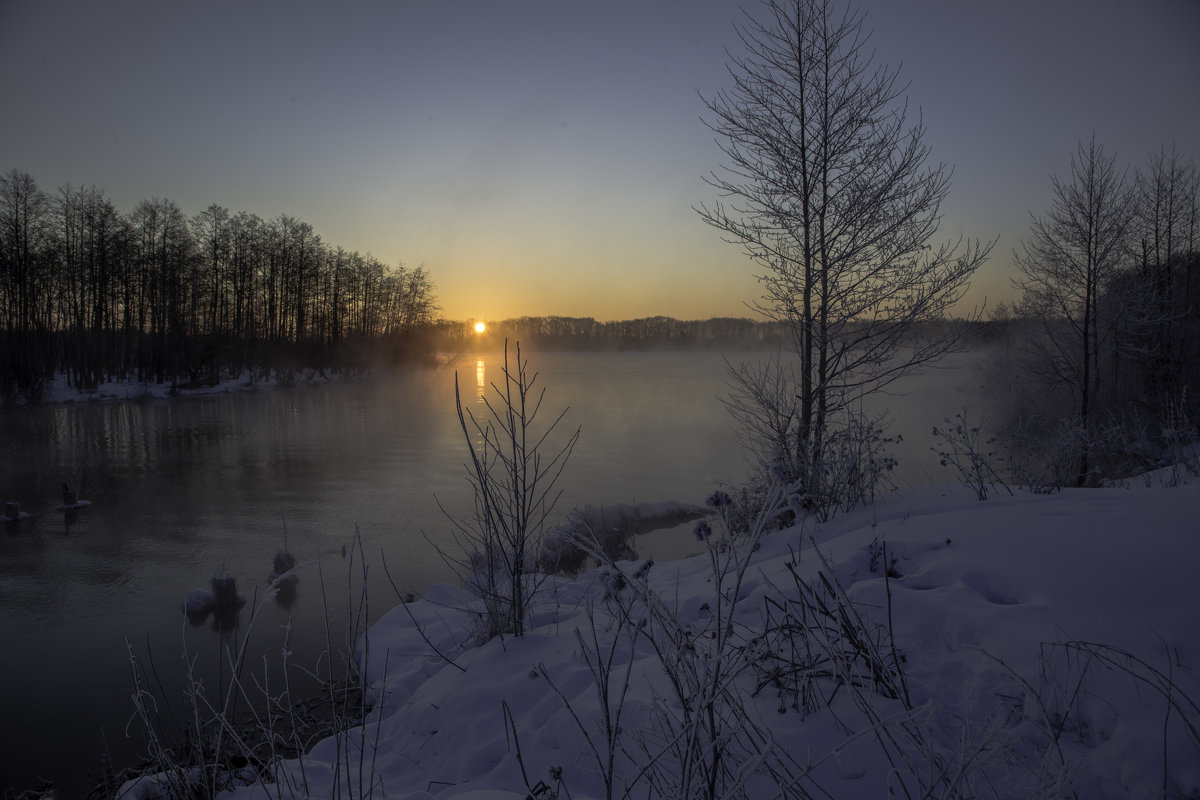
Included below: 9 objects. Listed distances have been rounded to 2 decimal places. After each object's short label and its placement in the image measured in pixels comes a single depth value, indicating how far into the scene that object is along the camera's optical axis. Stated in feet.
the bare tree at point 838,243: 27.22
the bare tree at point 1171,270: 60.49
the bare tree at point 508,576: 12.62
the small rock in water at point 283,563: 25.44
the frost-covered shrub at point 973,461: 17.11
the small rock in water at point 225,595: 23.11
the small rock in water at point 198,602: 22.45
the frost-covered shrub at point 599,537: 28.81
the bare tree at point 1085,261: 45.91
